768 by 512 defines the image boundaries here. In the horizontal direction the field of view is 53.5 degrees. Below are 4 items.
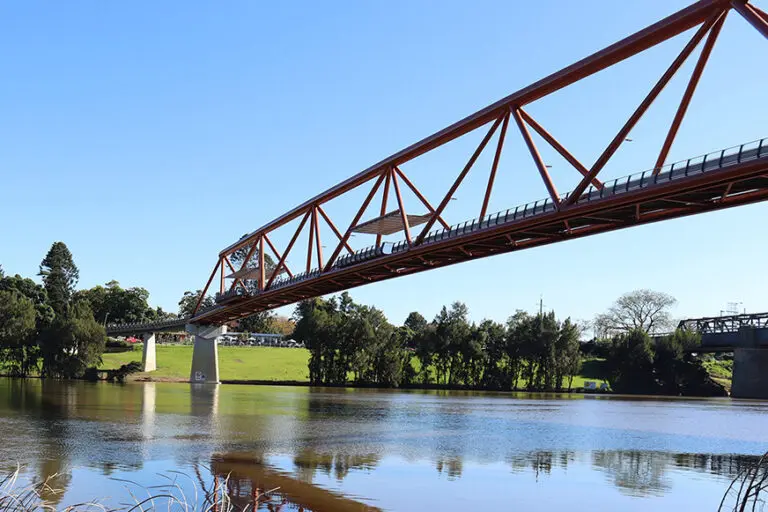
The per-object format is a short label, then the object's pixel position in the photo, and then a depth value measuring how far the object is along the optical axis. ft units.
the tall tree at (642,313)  453.58
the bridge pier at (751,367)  305.12
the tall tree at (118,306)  481.05
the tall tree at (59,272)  461.78
